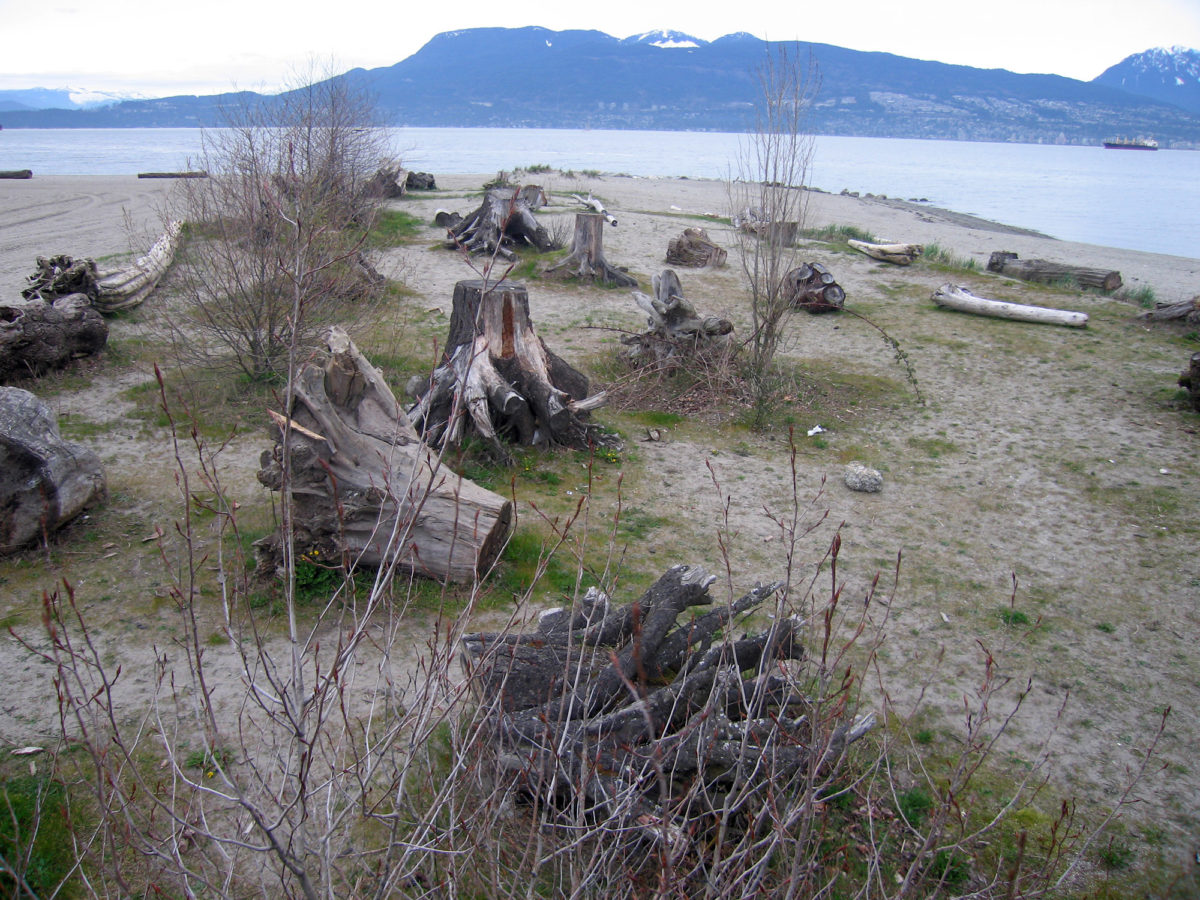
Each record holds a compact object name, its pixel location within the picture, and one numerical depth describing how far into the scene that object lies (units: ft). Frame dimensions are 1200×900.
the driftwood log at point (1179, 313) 35.22
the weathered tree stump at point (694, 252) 49.85
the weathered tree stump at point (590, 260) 42.32
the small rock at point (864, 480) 20.57
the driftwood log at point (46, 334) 24.21
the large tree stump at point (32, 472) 15.79
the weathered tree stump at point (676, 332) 27.32
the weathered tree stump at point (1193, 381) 25.50
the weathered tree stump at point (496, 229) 51.56
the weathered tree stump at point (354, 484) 15.08
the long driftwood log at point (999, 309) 36.21
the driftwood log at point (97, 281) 30.66
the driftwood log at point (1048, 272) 44.32
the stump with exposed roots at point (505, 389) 21.58
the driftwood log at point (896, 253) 51.44
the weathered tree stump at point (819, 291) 38.11
